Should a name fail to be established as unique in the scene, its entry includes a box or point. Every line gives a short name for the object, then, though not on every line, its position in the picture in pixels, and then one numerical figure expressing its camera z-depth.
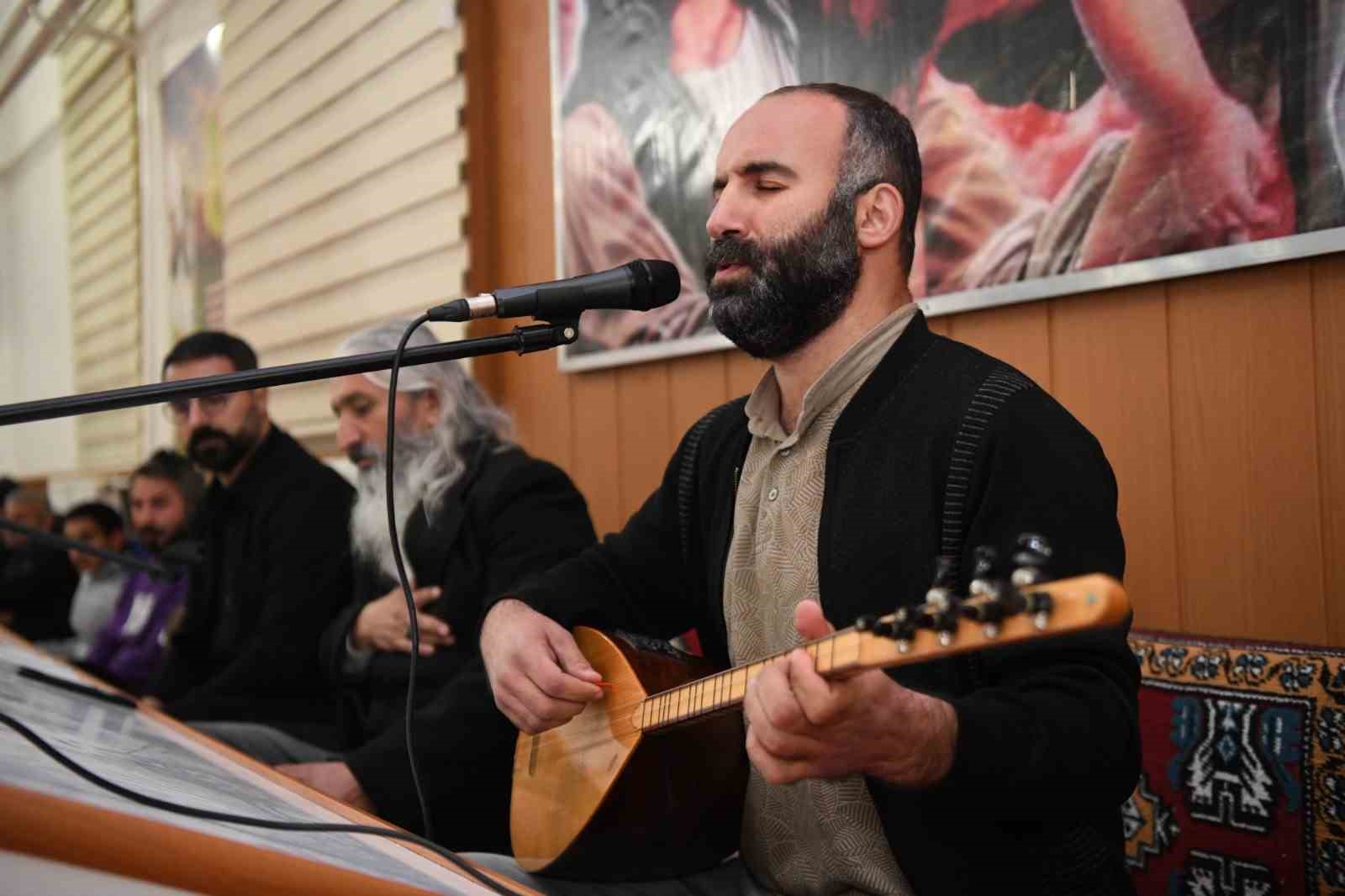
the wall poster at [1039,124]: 1.65
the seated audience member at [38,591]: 5.02
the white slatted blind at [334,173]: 3.61
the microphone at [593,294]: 1.17
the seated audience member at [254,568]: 2.85
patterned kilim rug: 1.49
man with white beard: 2.30
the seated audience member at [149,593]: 3.54
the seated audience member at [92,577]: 4.27
